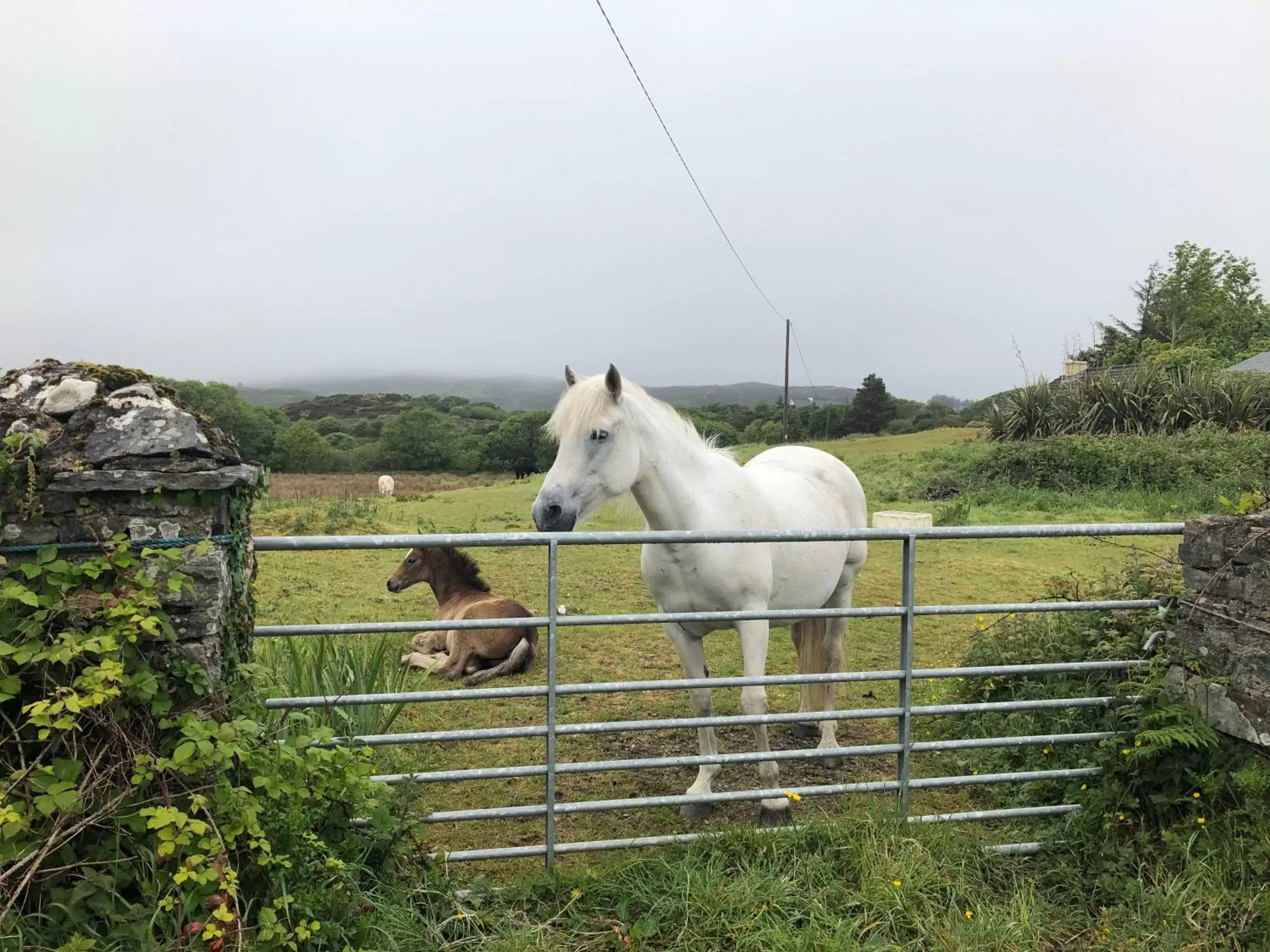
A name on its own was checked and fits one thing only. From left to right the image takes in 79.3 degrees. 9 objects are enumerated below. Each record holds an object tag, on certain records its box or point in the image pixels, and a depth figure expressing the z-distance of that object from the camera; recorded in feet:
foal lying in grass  20.03
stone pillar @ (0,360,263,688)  7.24
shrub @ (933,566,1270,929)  9.70
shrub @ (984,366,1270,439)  59.41
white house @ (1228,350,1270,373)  82.38
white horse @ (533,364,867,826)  11.43
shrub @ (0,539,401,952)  6.61
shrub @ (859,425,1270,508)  49.24
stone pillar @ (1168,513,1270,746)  10.27
